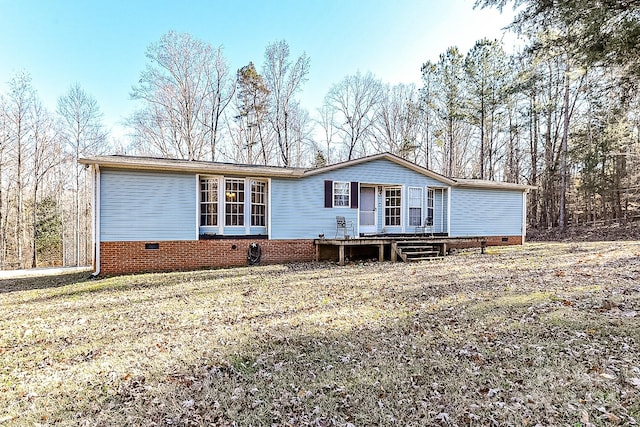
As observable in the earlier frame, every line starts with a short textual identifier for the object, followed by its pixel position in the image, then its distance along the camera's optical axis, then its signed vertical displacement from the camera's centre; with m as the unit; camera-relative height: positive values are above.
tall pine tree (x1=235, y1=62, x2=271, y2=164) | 23.64 +7.42
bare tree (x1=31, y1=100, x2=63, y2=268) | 19.75 +3.73
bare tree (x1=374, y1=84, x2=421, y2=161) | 27.28 +7.57
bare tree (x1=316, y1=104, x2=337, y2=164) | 28.03 +7.45
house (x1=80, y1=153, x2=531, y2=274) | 9.59 +0.21
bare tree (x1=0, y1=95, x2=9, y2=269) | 18.44 +3.66
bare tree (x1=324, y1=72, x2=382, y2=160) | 26.67 +8.94
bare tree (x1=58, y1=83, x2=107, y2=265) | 20.92 +5.37
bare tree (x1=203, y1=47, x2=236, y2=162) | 22.92 +8.22
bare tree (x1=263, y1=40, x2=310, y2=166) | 24.33 +9.66
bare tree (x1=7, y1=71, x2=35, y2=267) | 18.80 +5.04
